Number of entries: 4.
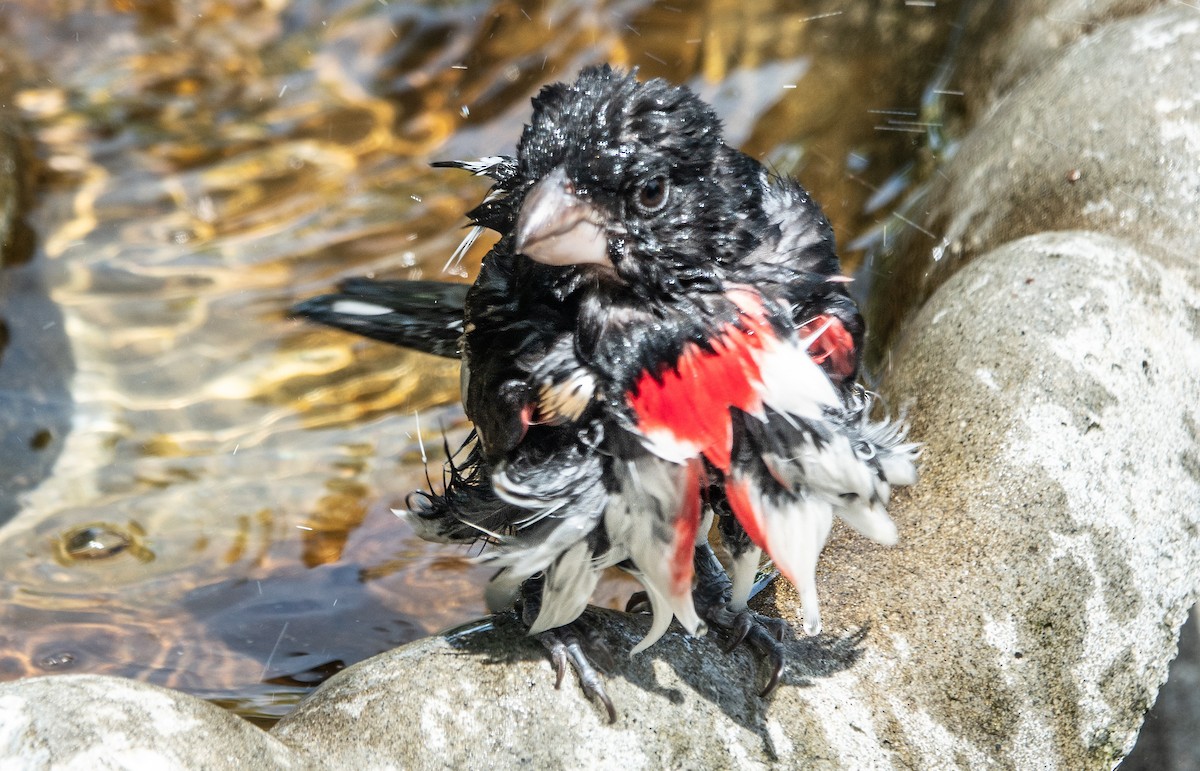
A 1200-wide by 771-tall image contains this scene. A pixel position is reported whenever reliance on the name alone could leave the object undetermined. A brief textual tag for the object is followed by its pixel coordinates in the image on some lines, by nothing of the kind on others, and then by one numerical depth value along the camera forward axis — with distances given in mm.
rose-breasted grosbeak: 2152
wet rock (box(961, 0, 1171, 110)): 4230
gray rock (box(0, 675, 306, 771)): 1933
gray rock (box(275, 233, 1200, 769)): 2367
